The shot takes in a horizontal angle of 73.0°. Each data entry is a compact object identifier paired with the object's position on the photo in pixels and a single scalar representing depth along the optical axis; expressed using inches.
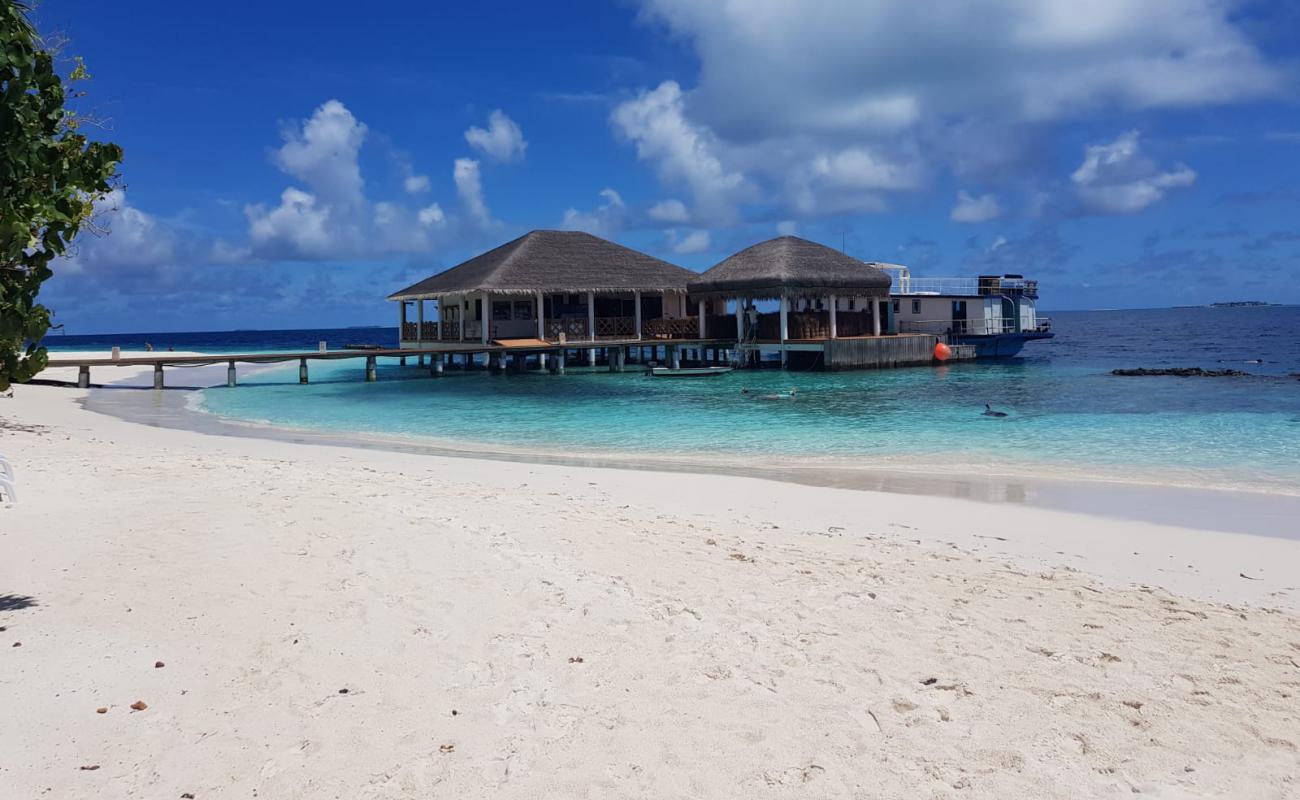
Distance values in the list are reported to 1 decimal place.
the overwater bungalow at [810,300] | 1259.8
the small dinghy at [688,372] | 1163.1
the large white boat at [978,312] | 1513.3
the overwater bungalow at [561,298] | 1352.1
